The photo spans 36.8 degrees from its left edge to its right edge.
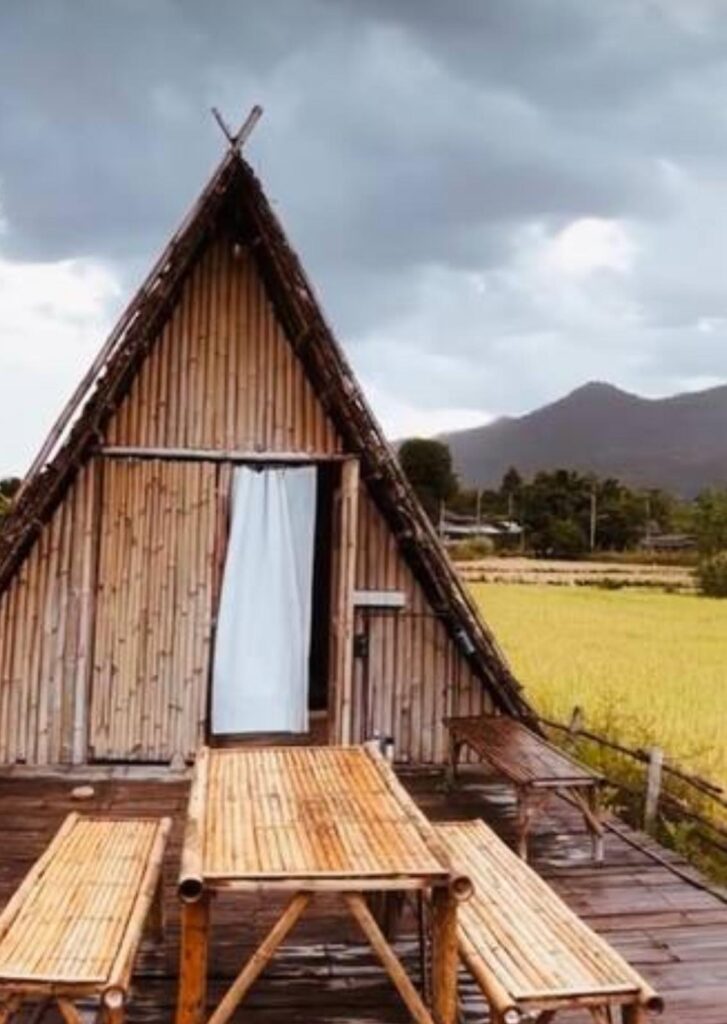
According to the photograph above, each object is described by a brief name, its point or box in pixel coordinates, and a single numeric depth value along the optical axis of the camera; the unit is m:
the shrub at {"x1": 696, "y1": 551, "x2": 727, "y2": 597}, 27.64
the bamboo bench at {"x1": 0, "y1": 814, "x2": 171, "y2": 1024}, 2.89
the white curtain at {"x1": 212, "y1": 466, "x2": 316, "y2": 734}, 7.44
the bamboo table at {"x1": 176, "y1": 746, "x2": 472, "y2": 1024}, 3.04
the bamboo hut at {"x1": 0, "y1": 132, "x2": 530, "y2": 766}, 7.36
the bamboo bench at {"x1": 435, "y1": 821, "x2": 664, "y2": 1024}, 2.91
